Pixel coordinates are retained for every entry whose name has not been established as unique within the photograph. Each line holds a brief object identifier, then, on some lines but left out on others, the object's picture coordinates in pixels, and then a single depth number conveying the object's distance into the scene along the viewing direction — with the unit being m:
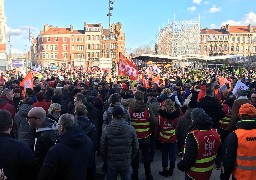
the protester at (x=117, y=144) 3.15
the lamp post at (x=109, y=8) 14.83
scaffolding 47.02
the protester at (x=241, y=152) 2.54
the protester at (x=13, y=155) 2.00
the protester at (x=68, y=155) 2.17
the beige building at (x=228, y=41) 68.61
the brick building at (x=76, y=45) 62.54
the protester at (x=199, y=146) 2.73
